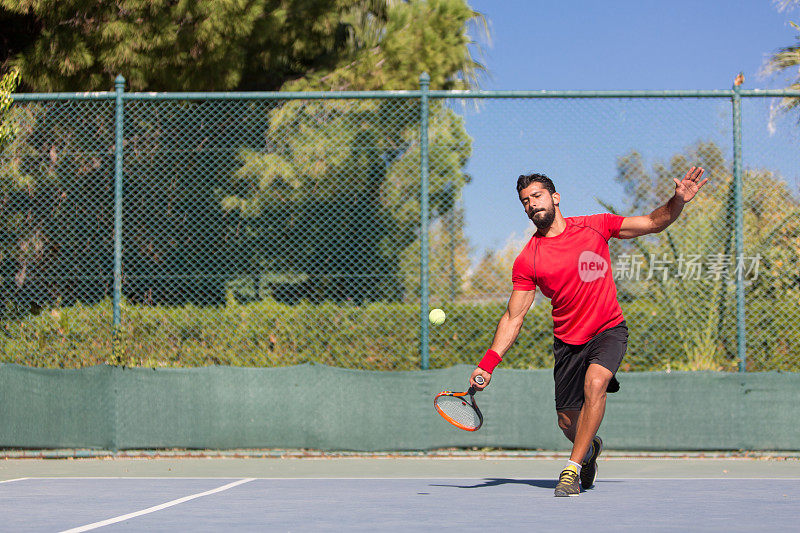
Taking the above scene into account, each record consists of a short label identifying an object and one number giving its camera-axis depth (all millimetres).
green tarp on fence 17250
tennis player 11812
